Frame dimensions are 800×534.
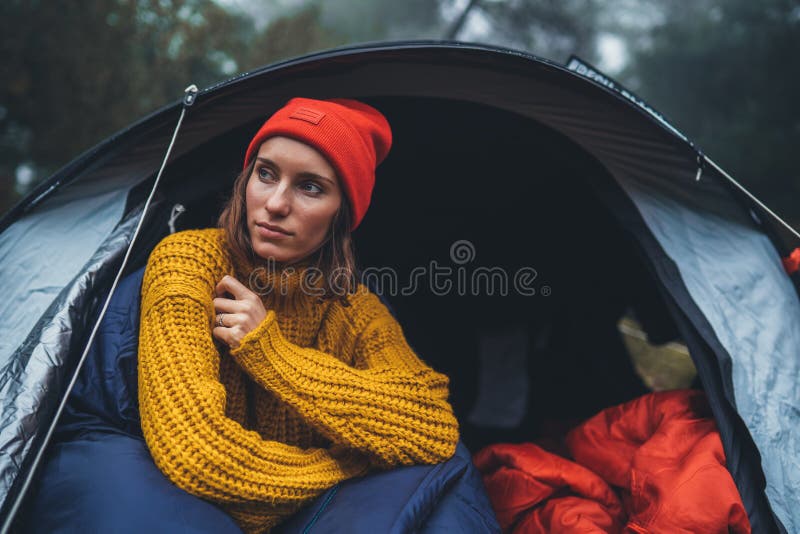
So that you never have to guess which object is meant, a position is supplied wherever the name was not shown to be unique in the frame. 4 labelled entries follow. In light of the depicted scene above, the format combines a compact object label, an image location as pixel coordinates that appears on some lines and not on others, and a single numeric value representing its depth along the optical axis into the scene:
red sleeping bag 1.25
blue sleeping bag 0.91
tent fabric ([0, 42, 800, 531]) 1.40
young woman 1.01
